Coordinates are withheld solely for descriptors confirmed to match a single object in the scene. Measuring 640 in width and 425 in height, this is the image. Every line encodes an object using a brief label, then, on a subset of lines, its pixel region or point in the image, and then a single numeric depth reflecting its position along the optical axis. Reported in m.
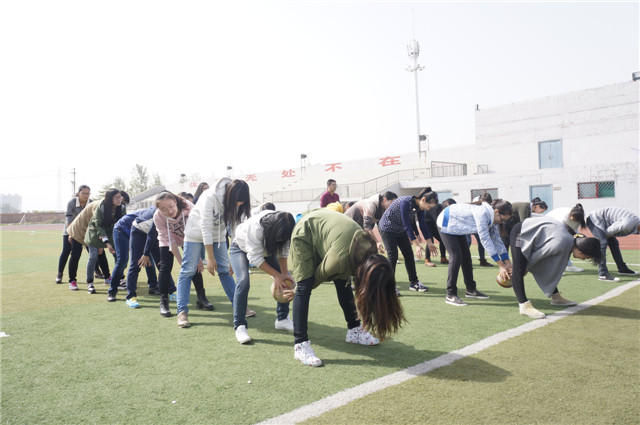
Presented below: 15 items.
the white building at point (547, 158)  22.66
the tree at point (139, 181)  74.45
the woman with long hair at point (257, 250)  3.81
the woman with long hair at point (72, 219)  7.55
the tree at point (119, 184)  73.38
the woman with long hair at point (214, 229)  4.45
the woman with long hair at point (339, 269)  3.10
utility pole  73.44
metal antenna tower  42.33
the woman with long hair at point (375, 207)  7.05
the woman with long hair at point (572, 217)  6.36
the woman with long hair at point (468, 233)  5.20
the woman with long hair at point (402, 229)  6.44
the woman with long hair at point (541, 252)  4.87
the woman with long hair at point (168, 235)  5.26
